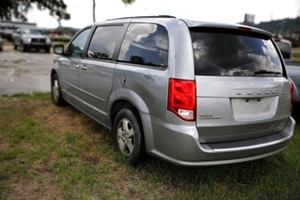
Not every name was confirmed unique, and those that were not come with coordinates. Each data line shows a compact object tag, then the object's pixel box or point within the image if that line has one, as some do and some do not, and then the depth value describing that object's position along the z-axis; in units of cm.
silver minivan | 262
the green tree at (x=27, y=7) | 3778
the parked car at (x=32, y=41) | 2108
